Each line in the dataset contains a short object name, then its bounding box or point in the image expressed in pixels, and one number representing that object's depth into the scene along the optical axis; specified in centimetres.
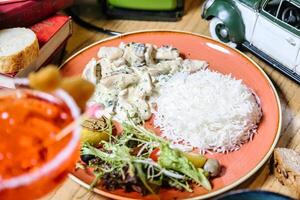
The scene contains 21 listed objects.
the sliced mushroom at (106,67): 128
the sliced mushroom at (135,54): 131
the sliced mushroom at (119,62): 130
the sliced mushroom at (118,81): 124
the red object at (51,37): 128
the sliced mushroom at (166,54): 134
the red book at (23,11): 129
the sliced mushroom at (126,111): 120
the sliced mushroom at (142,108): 122
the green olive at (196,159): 107
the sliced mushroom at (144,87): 124
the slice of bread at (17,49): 118
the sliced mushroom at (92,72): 128
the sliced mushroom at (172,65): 131
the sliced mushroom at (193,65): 132
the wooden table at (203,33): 109
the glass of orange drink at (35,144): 66
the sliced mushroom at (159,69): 129
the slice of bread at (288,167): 105
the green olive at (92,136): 111
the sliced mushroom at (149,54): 131
